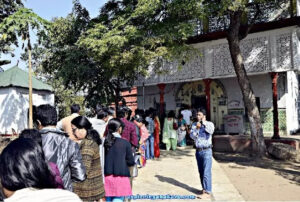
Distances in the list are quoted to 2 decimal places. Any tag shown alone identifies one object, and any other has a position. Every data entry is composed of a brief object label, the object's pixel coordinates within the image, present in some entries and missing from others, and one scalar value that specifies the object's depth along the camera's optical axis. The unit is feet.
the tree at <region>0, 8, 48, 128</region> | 19.72
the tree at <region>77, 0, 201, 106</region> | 28.78
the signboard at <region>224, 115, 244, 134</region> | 44.47
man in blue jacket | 17.43
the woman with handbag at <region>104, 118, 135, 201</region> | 12.29
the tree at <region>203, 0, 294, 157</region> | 32.35
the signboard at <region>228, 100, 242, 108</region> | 44.98
